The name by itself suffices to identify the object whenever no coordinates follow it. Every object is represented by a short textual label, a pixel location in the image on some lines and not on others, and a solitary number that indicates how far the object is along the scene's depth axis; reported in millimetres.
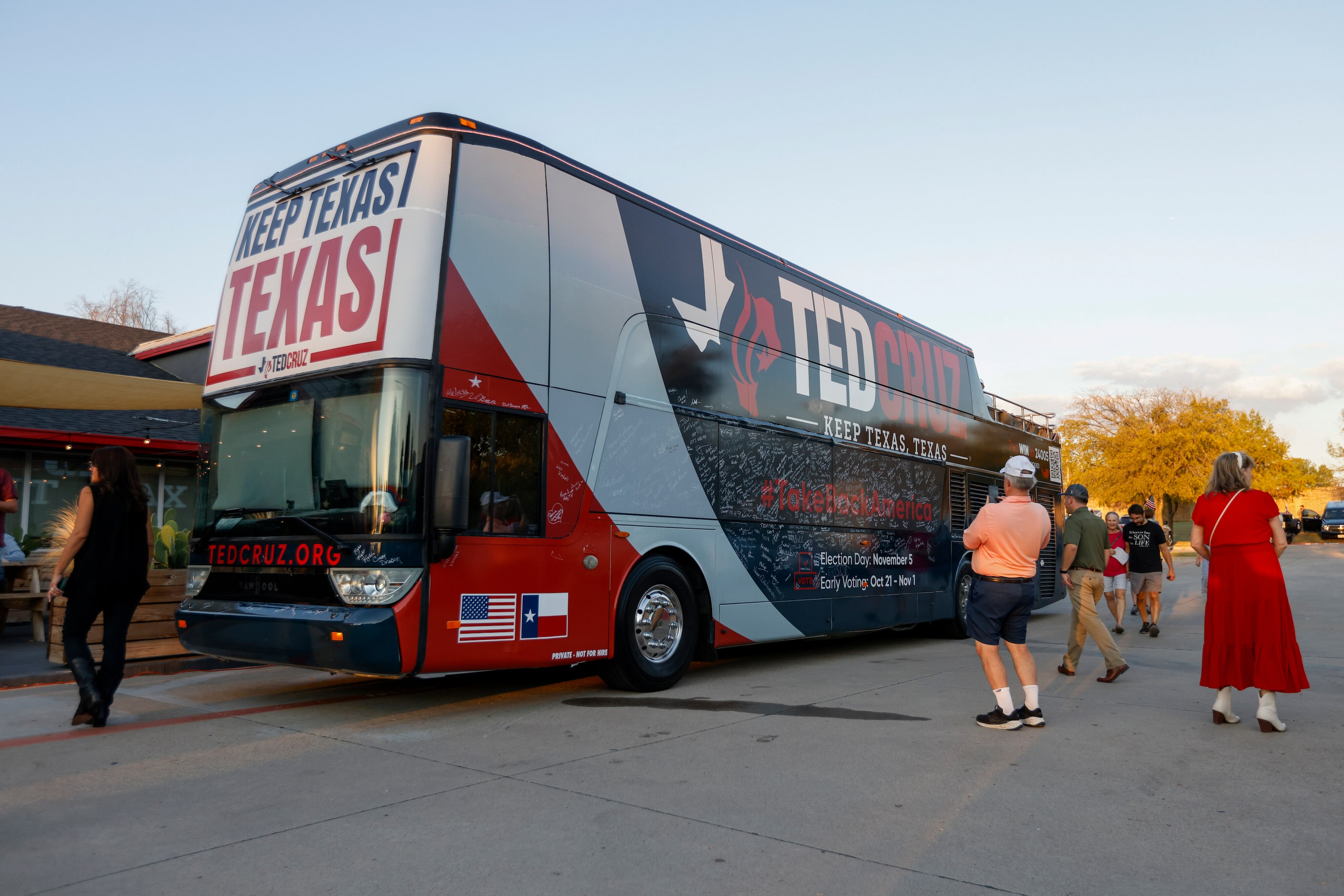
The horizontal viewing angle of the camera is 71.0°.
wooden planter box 8625
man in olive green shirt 8500
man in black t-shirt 12961
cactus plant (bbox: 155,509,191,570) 9836
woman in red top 13102
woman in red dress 6027
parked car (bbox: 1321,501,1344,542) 48375
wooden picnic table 10422
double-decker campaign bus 5973
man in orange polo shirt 6168
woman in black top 6133
